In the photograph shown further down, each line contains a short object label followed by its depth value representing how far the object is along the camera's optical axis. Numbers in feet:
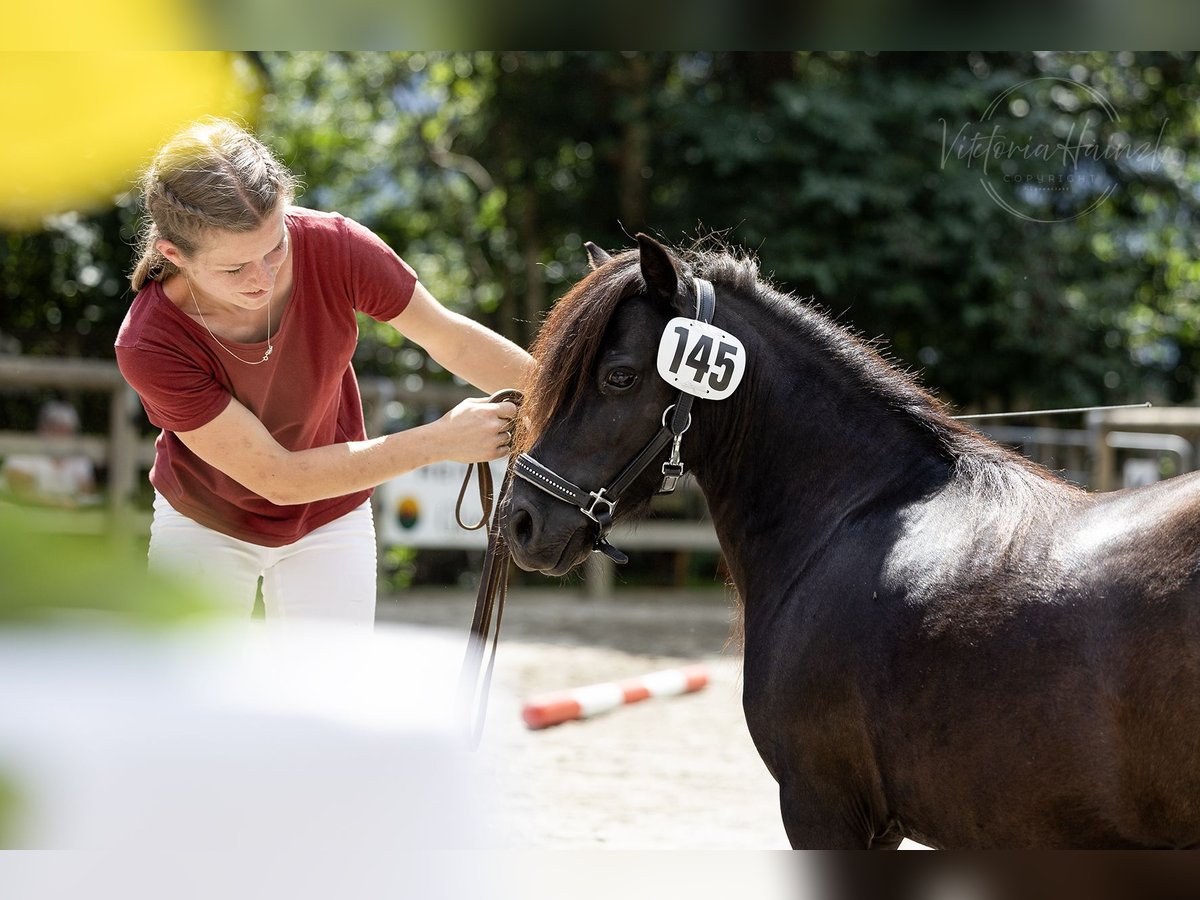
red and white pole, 22.15
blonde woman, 14.58
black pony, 13.60
